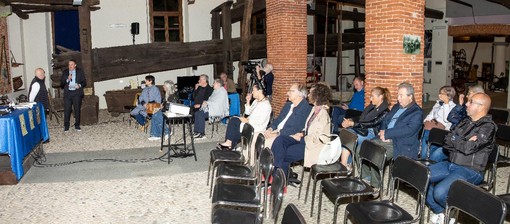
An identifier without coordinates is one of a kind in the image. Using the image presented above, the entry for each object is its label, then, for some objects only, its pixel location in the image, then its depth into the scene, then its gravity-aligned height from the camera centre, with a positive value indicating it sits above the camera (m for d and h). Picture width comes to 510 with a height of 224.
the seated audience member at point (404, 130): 5.27 -0.77
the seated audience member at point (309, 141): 5.34 -0.91
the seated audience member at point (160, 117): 9.09 -1.02
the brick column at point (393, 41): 6.56 +0.29
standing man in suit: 10.23 -0.45
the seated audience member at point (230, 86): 11.78 -0.56
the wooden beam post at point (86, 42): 11.29 +0.55
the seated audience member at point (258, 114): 6.57 -0.71
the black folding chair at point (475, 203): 2.85 -0.91
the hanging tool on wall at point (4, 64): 12.36 +0.05
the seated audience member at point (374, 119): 5.93 -0.71
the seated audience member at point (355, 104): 8.12 -0.74
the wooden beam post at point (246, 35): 12.88 +0.80
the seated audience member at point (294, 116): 5.88 -0.68
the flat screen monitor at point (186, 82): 12.46 -0.48
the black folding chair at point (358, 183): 4.10 -1.12
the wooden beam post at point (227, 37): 13.73 +0.77
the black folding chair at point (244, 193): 3.81 -1.12
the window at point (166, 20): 15.37 +1.45
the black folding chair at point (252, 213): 3.46 -1.16
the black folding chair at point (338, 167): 4.84 -1.10
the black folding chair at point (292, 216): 2.62 -0.89
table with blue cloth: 6.00 -0.95
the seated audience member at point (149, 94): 9.32 -0.59
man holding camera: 10.66 -0.29
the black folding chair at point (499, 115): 6.88 -0.80
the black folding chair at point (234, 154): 5.42 -1.08
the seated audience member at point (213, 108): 9.24 -0.88
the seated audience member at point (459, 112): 6.15 -0.68
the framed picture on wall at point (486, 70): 21.39 -0.42
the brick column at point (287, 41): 10.05 +0.47
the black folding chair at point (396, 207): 3.45 -1.13
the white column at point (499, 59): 20.09 +0.08
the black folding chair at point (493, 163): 4.68 -1.02
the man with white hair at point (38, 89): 9.85 -0.49
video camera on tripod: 10.19 -0.17
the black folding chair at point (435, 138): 5.34 -0.88
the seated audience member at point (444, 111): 6.63 -0.70
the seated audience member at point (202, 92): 9.74 -0.58
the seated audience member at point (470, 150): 4.19 -0.80
